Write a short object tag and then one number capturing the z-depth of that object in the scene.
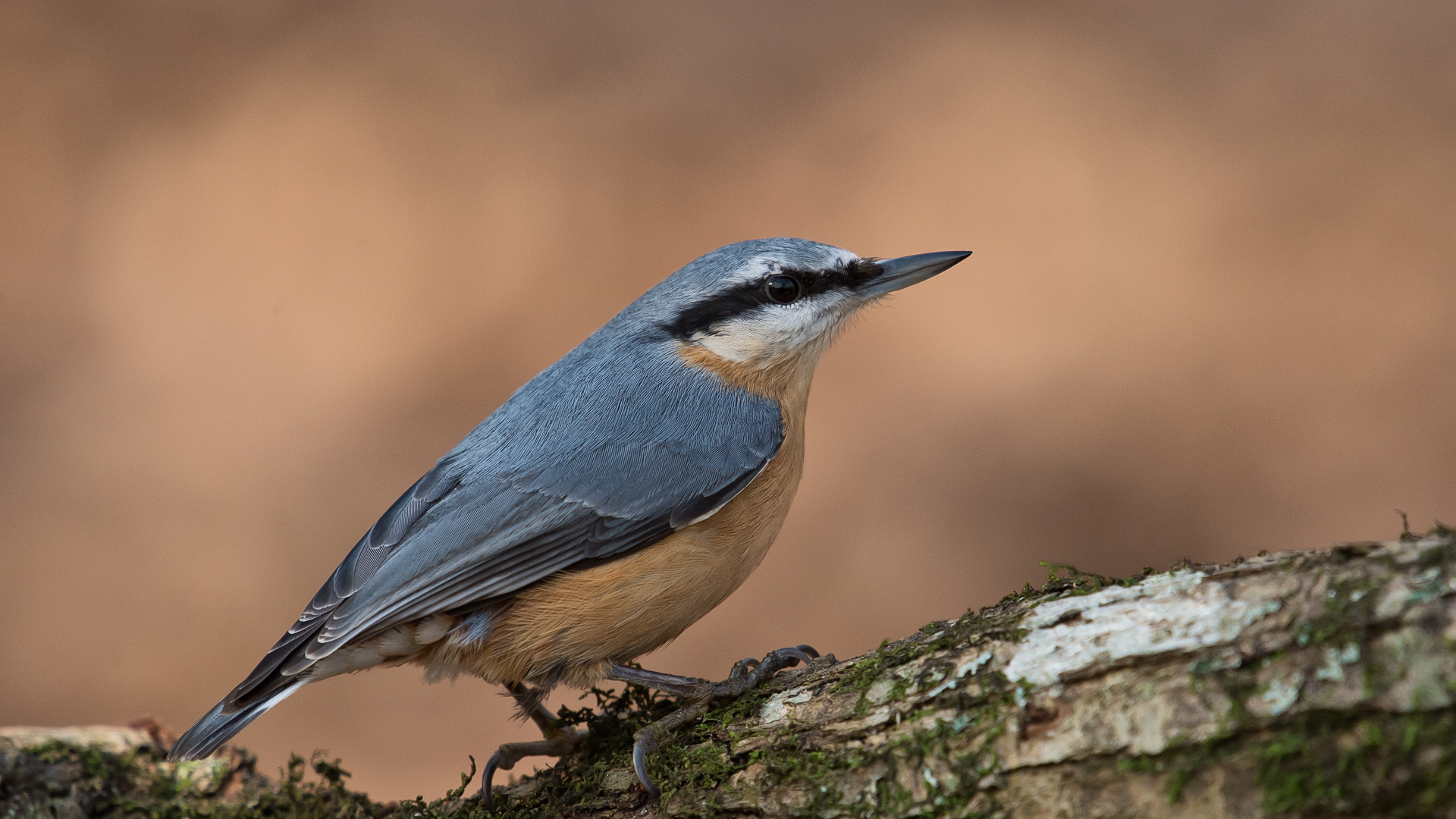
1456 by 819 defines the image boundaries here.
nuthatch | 3.92
